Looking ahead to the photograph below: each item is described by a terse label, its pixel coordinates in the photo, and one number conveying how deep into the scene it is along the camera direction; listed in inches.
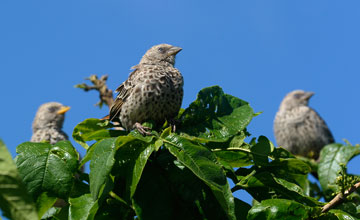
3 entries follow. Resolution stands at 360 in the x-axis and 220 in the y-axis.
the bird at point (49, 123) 618.5
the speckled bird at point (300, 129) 759.7
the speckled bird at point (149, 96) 283.6
